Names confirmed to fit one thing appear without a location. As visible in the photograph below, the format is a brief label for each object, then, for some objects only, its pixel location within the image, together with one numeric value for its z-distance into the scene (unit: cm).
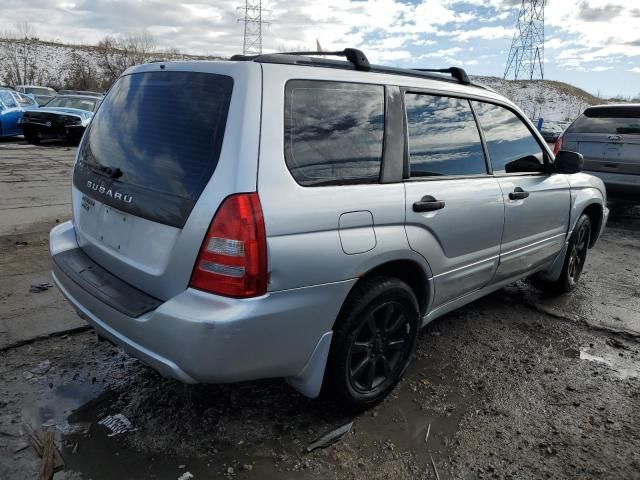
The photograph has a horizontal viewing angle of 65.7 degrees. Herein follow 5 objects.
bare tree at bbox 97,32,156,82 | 5506
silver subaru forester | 206
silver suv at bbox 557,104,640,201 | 709
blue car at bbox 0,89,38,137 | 1477
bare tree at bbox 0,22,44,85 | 4906
